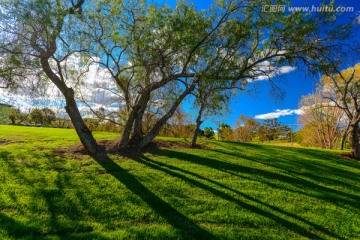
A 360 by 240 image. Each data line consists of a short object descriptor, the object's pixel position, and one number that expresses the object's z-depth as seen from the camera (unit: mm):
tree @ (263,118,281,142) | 35616
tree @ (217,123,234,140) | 43688
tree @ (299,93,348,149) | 30527
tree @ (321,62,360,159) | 14442
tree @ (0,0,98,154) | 7301
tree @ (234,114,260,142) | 42781
